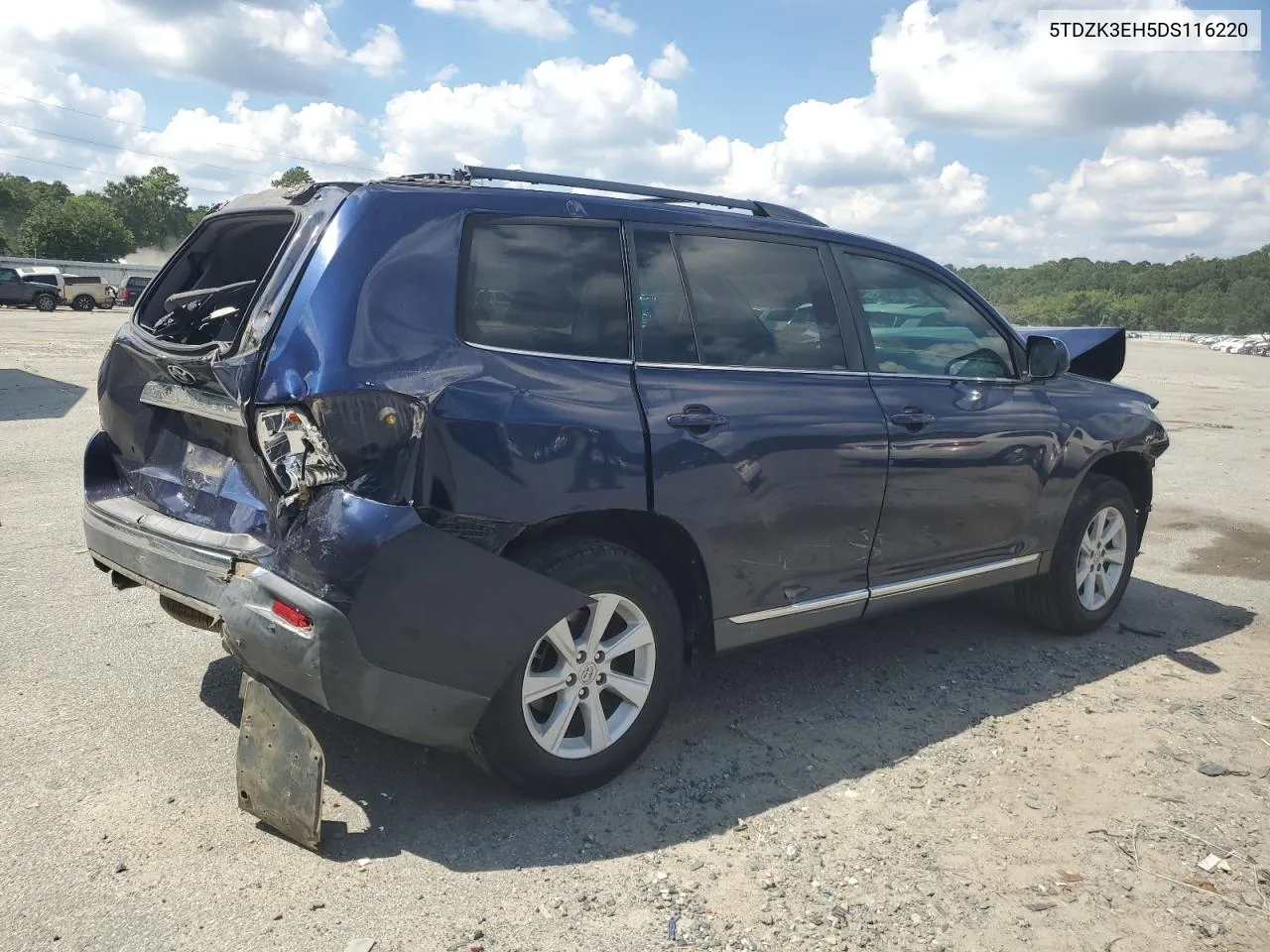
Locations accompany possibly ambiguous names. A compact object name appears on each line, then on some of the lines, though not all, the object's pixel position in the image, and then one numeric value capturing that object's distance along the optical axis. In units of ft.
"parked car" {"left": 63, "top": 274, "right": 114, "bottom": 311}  133.39
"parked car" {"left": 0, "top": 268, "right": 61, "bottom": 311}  122.42
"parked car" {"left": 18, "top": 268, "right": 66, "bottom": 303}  127.54
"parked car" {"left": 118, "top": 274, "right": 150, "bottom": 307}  144.21
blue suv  9.11
